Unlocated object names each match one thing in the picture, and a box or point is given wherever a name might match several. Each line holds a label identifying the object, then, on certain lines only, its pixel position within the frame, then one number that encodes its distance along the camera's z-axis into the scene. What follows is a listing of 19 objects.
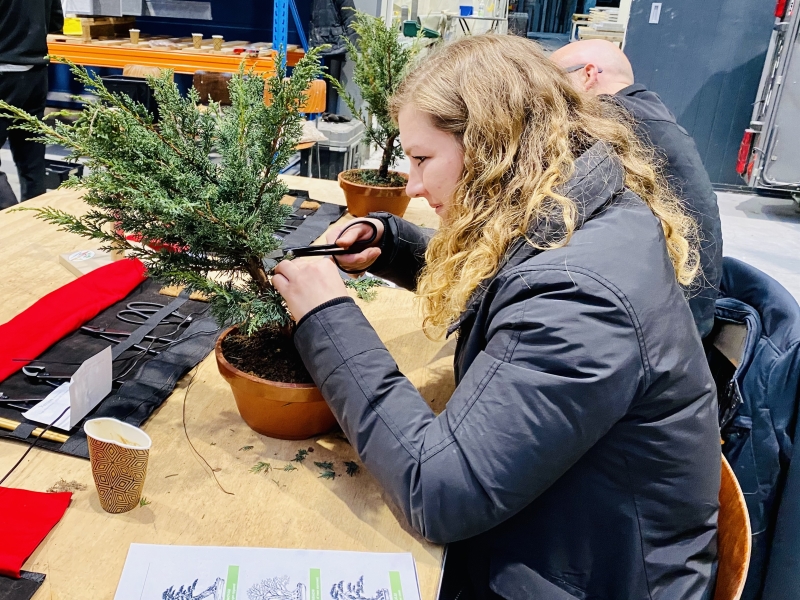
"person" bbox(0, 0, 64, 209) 3.38
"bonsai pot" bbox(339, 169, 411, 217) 2.22
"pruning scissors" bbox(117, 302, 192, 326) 1.49
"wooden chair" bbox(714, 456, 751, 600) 0.90
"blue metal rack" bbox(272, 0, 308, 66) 3.90
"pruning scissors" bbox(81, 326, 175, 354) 1.40
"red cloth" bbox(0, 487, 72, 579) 0.81
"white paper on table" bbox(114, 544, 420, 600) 0.81
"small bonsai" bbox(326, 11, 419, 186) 2.19
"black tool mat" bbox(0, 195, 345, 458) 1.12
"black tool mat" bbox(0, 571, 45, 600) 0.77
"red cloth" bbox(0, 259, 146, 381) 1.29
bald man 1.64
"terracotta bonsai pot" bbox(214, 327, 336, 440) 1.04
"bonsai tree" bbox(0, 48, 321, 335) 0.96
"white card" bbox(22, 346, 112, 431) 1.06
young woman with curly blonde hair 0.82
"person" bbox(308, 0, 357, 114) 4.58
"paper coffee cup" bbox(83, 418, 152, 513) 0.87
